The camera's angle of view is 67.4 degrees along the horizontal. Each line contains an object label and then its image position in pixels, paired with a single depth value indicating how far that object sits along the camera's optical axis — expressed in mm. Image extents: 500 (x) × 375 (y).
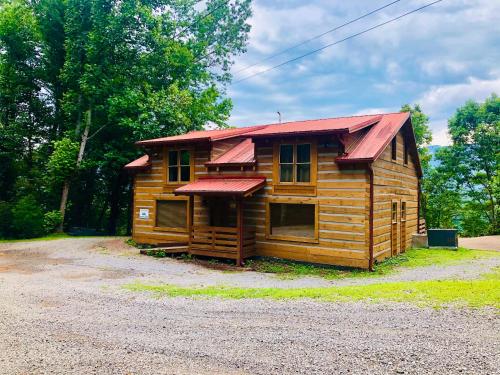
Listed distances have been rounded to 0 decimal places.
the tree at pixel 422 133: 31453
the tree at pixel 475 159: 29562
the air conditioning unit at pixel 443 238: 18594
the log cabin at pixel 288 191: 13562
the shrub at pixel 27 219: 21950
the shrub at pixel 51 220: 23266
